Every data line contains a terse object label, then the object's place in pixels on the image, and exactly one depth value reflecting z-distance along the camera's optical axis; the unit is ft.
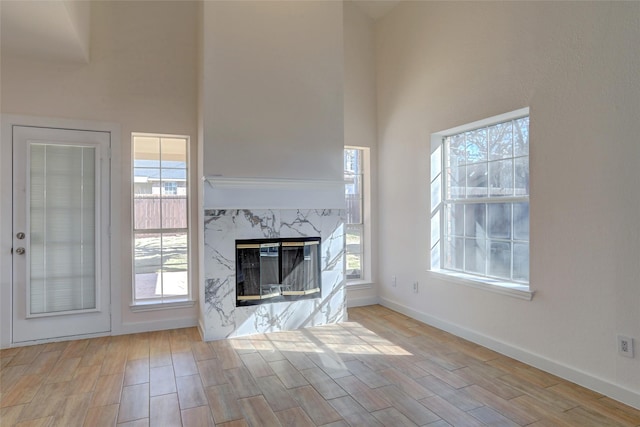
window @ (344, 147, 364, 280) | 16.52
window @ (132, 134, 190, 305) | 13.43
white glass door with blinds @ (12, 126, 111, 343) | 11.82
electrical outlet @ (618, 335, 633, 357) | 7.98
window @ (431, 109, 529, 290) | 10.72
